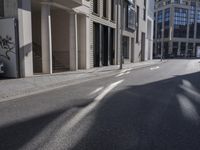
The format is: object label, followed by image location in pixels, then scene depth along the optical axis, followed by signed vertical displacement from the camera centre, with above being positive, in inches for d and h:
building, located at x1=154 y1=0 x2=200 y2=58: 2080.7 +525.7
